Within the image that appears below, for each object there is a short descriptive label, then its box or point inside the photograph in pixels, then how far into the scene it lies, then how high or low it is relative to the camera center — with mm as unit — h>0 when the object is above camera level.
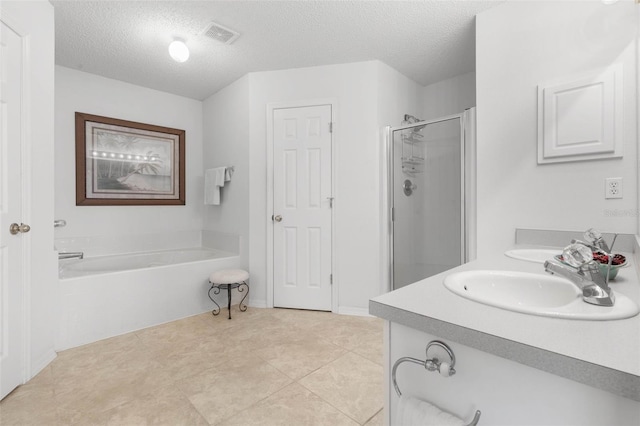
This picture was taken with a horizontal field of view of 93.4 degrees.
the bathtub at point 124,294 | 2203 -677
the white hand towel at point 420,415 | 623 -437
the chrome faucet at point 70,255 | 2525 -368
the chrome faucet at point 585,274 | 718 -166
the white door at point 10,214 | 1586 -9
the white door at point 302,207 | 2898 +47
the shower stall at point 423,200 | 2704 +113
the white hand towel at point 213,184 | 3305 +319
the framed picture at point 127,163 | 3059 +545
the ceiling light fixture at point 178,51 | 2338 +1259
